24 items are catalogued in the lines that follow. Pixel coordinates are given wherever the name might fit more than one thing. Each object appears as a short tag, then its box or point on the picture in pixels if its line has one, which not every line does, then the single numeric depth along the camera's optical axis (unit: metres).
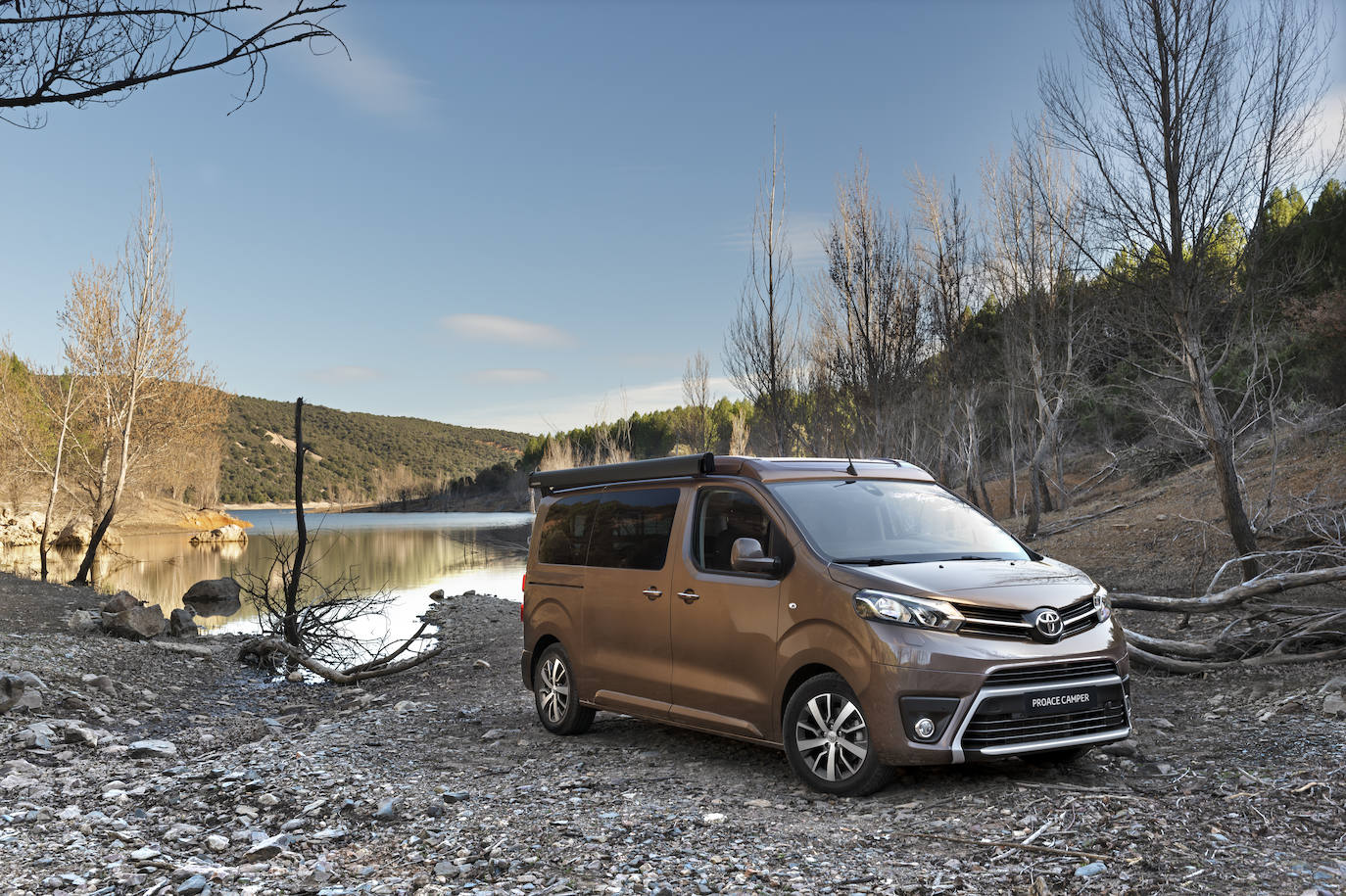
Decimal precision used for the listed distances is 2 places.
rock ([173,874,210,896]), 4.71
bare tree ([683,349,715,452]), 50.38
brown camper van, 5.45
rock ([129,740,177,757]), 8.29
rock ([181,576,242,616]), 25.95
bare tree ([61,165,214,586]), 32.22
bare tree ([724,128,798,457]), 24.30
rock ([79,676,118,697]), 11.15
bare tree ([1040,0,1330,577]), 13.66
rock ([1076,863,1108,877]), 4.31
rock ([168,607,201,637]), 18.78
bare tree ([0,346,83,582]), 34.38
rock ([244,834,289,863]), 5.23
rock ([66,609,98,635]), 17.36
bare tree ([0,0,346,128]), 5.99
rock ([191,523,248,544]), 62.79
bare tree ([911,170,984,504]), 29.00
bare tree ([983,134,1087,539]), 30.02
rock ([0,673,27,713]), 9.25
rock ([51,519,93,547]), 47.78
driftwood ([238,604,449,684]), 13.21
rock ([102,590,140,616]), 17.38
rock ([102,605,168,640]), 16.61
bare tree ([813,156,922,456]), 23.69
